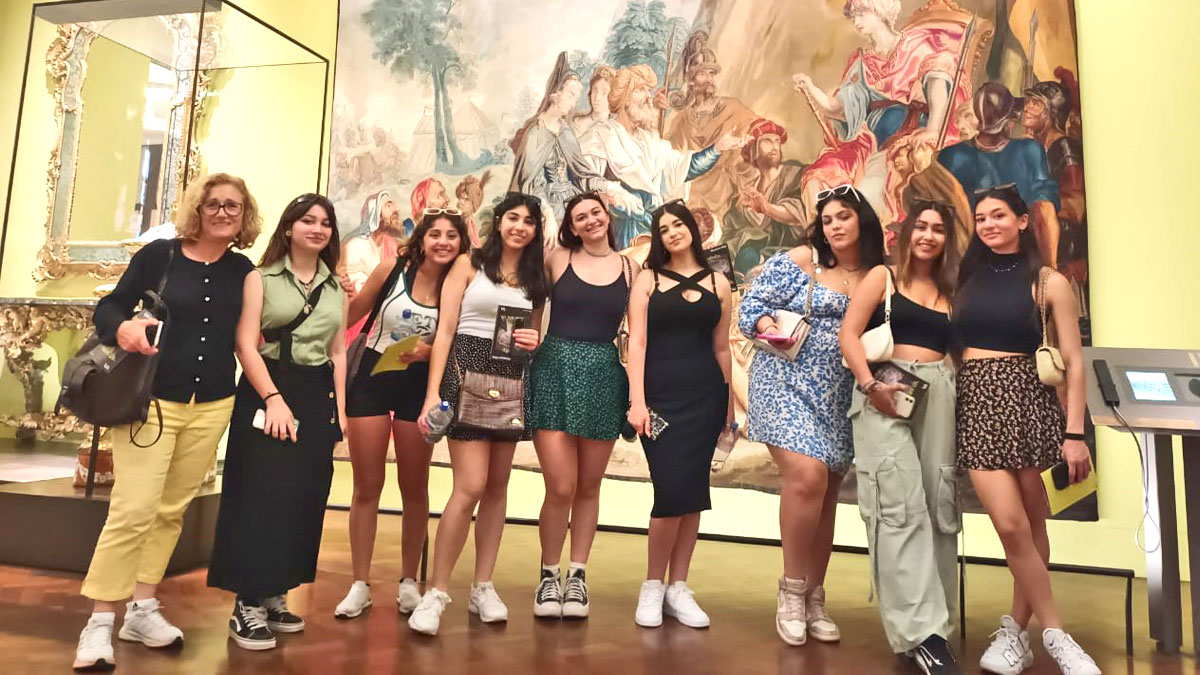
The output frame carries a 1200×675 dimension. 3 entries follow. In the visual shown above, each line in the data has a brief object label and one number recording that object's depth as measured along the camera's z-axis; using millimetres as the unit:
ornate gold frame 5664
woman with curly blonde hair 2773
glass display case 5031
